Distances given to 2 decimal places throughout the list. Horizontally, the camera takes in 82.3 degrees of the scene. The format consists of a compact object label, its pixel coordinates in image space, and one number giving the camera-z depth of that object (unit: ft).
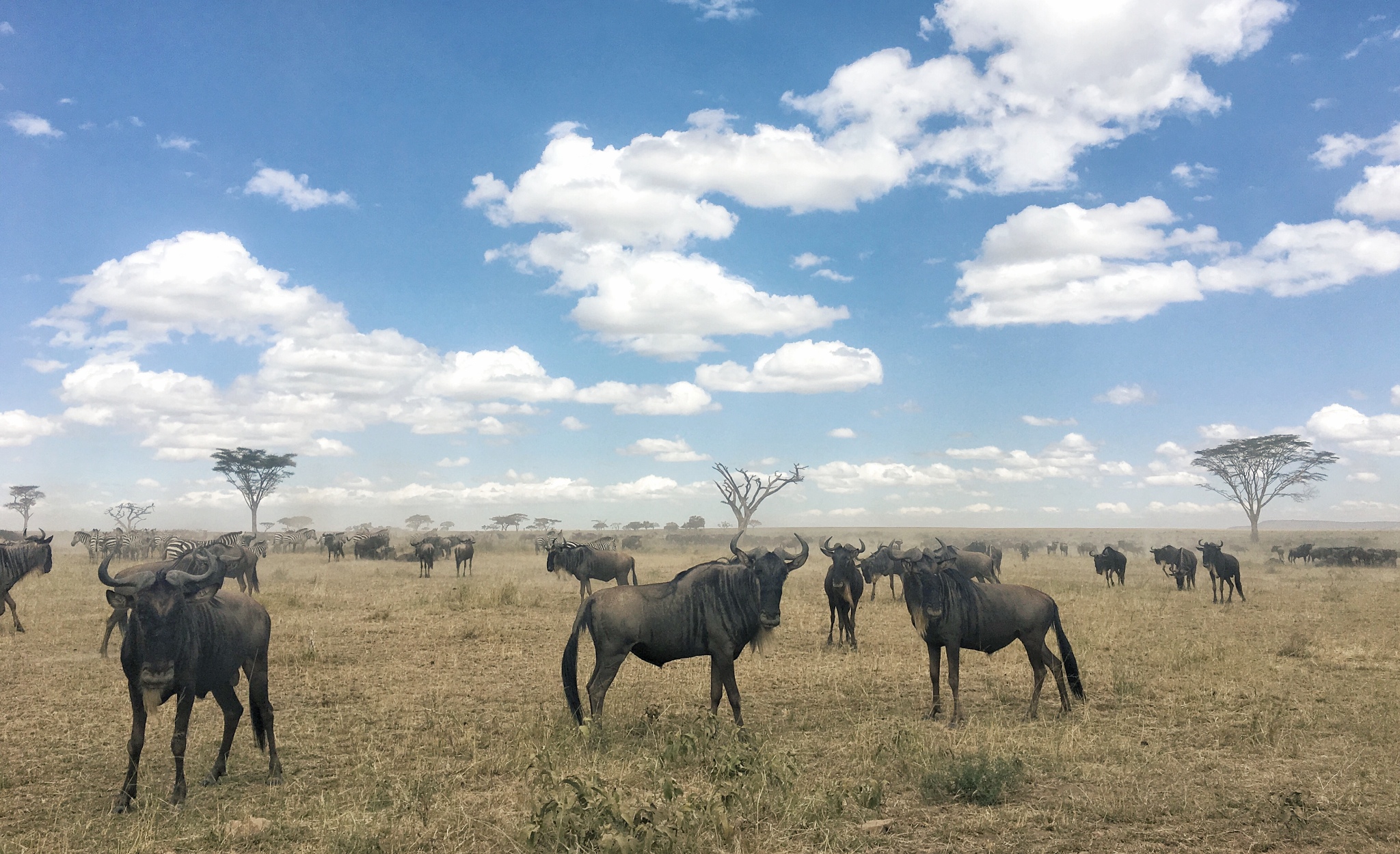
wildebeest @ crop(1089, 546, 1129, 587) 89.97
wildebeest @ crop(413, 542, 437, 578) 107.45
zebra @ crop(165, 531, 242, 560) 78.54
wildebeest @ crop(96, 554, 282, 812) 20.36
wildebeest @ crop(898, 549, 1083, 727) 31.37
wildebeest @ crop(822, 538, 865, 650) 45.85
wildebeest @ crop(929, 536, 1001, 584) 69.26
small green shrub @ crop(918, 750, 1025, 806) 21.31
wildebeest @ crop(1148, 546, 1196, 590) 86.33
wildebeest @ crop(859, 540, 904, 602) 62.85
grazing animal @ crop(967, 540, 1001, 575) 92.79
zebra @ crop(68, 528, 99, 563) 134.89
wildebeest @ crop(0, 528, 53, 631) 51.06
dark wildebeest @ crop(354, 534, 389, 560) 140.05
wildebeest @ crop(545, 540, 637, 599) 77.77
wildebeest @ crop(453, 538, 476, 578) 110.42
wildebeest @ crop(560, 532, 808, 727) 28.45
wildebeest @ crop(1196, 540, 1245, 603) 72.64
